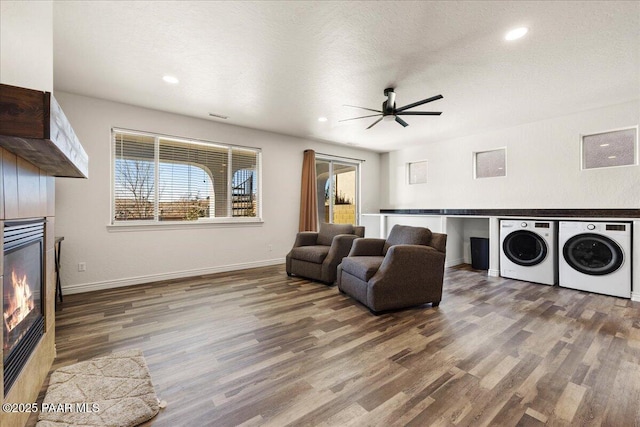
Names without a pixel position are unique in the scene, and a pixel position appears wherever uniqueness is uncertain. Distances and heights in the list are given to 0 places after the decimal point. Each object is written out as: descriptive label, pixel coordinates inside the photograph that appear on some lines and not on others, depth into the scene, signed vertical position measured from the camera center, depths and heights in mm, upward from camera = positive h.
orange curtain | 5457 +368
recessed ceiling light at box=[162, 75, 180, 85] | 2998 +1530
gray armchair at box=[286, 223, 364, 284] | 3787 -542
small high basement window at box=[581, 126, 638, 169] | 3746 +901
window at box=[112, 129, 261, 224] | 3844 +560
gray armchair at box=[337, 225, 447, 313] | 2736 -644
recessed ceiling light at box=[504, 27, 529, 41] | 2189 +1480
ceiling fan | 3248 +1285
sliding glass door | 6254 +558
